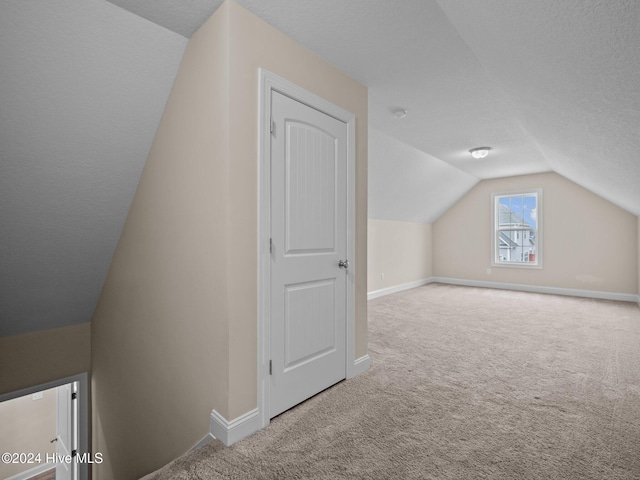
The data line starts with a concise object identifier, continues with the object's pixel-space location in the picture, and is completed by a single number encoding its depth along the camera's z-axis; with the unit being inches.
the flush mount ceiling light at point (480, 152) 179.5
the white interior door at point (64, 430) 155.3
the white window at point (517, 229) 251.3
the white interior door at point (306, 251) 77.8
